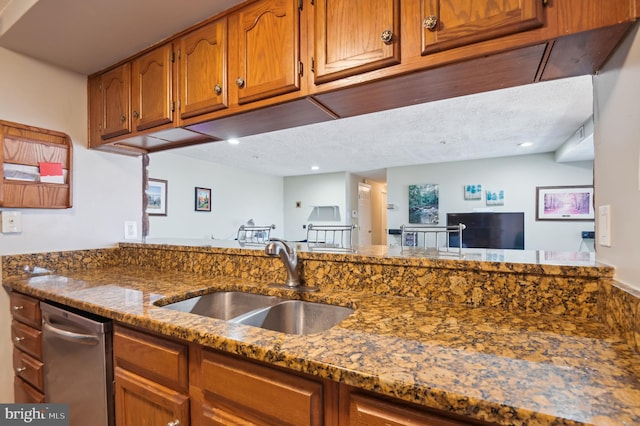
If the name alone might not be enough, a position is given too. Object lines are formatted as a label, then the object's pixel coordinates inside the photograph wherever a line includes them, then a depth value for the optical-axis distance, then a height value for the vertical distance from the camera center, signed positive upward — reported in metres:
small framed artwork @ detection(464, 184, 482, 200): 5.34 +0.38
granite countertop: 0.50 -0.32
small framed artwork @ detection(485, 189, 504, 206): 5.18 +0.26
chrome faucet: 1.26 -0.20
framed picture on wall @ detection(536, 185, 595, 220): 4.70 +0.16
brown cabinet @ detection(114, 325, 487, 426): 0.62 -0.46
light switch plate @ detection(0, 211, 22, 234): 1.58 -0.03
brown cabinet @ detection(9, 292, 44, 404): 1.43 -0.68
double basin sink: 1.15 -0.41
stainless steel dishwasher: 1.10 -0.60
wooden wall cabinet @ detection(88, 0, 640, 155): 0.79 +0.51
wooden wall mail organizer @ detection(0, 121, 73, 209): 1.56 +0.28
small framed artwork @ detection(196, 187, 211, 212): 5.18 +0.27
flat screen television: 5.00 -0.30
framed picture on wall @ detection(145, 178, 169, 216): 4.39 +0.27
